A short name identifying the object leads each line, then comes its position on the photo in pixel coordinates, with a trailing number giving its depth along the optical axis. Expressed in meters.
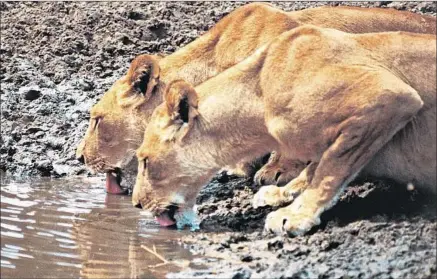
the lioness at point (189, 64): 19.52
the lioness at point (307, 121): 15.87
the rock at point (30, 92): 23.48
